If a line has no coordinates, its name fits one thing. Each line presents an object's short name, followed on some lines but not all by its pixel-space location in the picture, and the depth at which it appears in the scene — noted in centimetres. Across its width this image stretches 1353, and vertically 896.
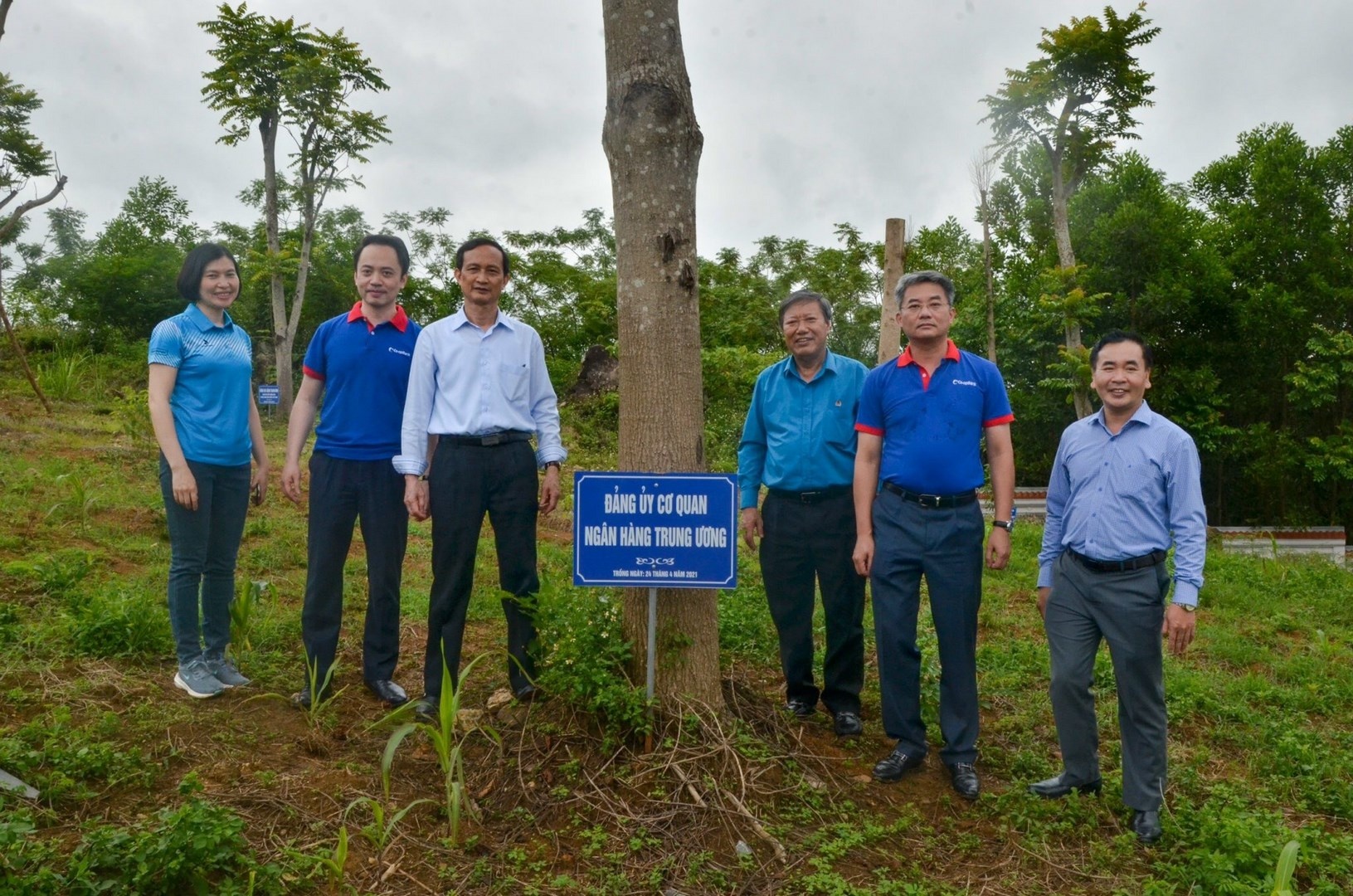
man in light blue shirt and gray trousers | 337
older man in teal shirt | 397
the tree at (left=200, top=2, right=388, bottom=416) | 2066
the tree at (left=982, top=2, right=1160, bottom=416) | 1767
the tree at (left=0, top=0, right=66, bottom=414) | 1823
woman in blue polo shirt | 394
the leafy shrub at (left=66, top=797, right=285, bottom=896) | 250
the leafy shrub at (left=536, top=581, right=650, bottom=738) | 342
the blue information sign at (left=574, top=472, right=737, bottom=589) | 337
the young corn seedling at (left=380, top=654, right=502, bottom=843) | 298
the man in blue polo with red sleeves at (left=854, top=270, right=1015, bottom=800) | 363
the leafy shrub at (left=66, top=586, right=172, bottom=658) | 437
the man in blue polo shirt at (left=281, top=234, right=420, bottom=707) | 402
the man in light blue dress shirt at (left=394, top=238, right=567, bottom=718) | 378
